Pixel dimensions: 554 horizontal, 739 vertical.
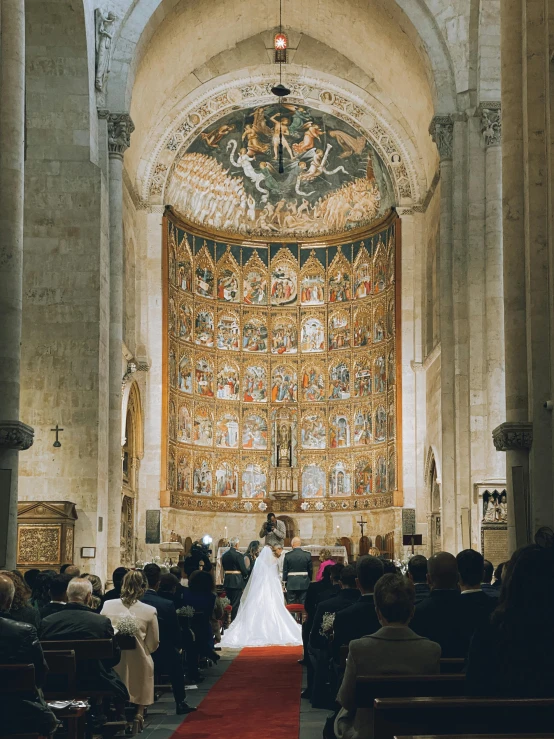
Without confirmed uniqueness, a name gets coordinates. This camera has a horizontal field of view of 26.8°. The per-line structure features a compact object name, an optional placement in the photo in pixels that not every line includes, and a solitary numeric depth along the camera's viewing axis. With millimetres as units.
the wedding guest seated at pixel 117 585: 11438
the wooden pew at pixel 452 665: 6641
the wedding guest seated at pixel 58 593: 9086
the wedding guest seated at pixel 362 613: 8117
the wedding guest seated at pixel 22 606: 7727
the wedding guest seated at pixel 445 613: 7156
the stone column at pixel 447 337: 25500
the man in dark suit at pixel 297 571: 20844
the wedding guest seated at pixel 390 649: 5781
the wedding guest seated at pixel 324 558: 17391
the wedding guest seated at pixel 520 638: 4598
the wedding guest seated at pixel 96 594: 11330
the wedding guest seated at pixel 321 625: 10469
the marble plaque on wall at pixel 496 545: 22859
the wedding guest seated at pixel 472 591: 7121
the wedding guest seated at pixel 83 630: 8766
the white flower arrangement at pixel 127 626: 9797
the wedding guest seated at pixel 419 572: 9992
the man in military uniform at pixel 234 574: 22656
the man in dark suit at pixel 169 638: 11195
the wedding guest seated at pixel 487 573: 12475
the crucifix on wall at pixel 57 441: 22141
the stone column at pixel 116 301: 25438
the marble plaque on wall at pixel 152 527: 32000
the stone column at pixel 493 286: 24703
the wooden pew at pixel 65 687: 7848
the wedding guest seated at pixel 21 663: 6660
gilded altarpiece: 34406
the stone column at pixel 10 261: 14375
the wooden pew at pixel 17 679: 6519
